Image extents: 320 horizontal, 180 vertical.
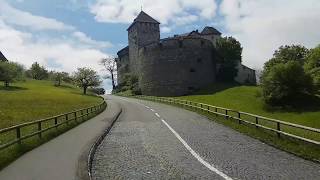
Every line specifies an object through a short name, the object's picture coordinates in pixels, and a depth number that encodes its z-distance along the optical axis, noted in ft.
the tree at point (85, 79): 186.34
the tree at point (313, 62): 137.21
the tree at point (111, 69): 264.38
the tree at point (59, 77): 232.20
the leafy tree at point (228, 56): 179.88
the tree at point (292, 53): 189.92
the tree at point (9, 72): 178.48
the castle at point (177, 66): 169.22
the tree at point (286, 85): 117.87
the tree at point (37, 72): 289.79
